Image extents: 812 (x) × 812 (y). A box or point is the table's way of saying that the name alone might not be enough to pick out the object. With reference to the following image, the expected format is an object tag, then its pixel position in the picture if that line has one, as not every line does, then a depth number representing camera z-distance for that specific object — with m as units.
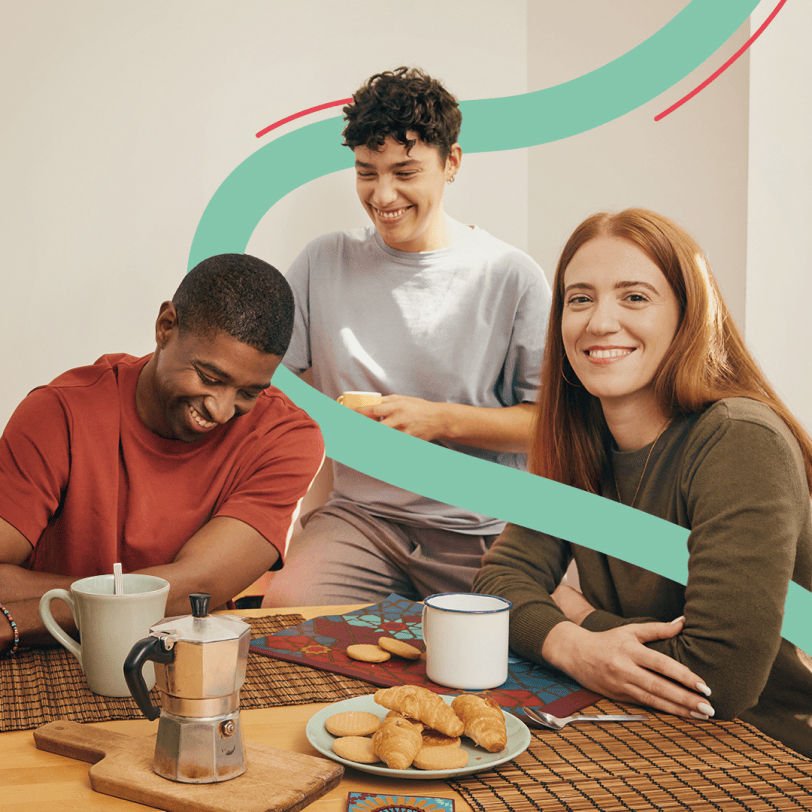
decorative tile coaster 0.64
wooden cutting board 0.63
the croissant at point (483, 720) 0.72
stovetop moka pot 0.66
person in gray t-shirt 1.90
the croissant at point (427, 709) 0.73
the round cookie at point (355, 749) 0.70
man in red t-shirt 1.27
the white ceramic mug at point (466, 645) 0.89
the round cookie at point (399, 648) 0.97
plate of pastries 0.69
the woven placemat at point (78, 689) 0.81
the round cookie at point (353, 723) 0.75
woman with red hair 0.95
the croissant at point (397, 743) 0.68
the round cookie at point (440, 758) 0.68
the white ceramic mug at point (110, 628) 0.85
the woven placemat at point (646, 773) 0.66
